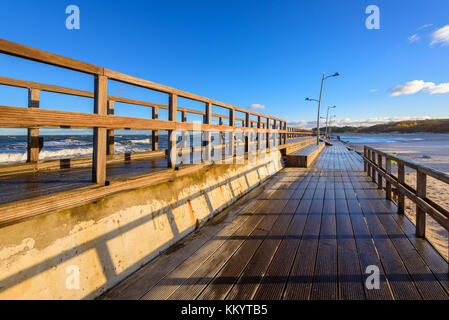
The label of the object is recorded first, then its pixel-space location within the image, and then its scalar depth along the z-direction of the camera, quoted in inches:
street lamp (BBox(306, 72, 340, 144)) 794.0
